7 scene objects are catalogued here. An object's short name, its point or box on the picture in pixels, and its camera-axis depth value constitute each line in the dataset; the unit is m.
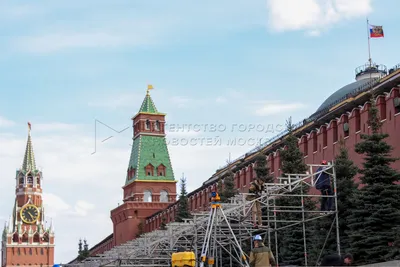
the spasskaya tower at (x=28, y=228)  131.62
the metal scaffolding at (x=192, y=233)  27.02
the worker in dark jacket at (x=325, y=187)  25.98
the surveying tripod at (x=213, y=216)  23.36
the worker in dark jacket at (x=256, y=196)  23.99
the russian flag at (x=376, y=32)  42.41
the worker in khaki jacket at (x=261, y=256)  14.41
